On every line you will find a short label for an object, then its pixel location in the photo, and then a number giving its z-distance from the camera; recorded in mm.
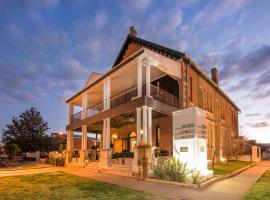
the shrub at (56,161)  17576
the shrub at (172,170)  8576
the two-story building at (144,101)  11415
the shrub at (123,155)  12914
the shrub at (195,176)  8158
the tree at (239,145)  20586
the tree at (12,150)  32390
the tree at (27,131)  37784
